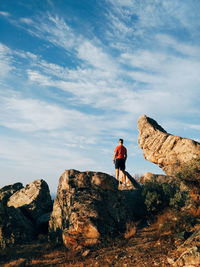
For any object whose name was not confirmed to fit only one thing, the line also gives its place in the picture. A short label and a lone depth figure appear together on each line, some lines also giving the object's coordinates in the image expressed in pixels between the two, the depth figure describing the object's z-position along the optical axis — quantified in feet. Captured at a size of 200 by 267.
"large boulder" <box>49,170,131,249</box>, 43.34
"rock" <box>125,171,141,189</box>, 64.26
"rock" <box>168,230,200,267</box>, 31.78
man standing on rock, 63.57
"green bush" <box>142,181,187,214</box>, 50.08
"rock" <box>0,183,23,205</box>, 69.93
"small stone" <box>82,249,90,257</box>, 39.58
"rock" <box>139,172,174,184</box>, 66.16
